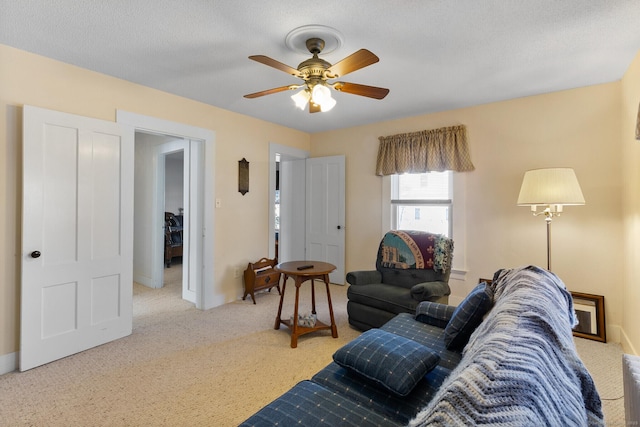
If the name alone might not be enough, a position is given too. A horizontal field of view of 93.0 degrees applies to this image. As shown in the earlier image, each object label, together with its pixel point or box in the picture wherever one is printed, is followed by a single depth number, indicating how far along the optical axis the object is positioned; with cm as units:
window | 392
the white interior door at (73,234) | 234
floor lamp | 253
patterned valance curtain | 366
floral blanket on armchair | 300
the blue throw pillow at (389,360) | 130
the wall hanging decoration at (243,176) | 404
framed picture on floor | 286
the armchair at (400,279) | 267
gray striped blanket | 63
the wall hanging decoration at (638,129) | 178
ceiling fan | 200
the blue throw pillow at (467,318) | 168
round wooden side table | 273
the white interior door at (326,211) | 473
